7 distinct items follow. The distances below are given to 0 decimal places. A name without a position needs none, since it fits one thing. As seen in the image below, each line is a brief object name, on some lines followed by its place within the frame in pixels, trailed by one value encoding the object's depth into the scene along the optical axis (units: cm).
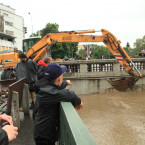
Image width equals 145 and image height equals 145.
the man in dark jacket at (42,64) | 423
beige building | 4636
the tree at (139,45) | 6432
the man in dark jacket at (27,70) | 495
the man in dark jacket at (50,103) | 192
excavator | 955
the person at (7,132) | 122
